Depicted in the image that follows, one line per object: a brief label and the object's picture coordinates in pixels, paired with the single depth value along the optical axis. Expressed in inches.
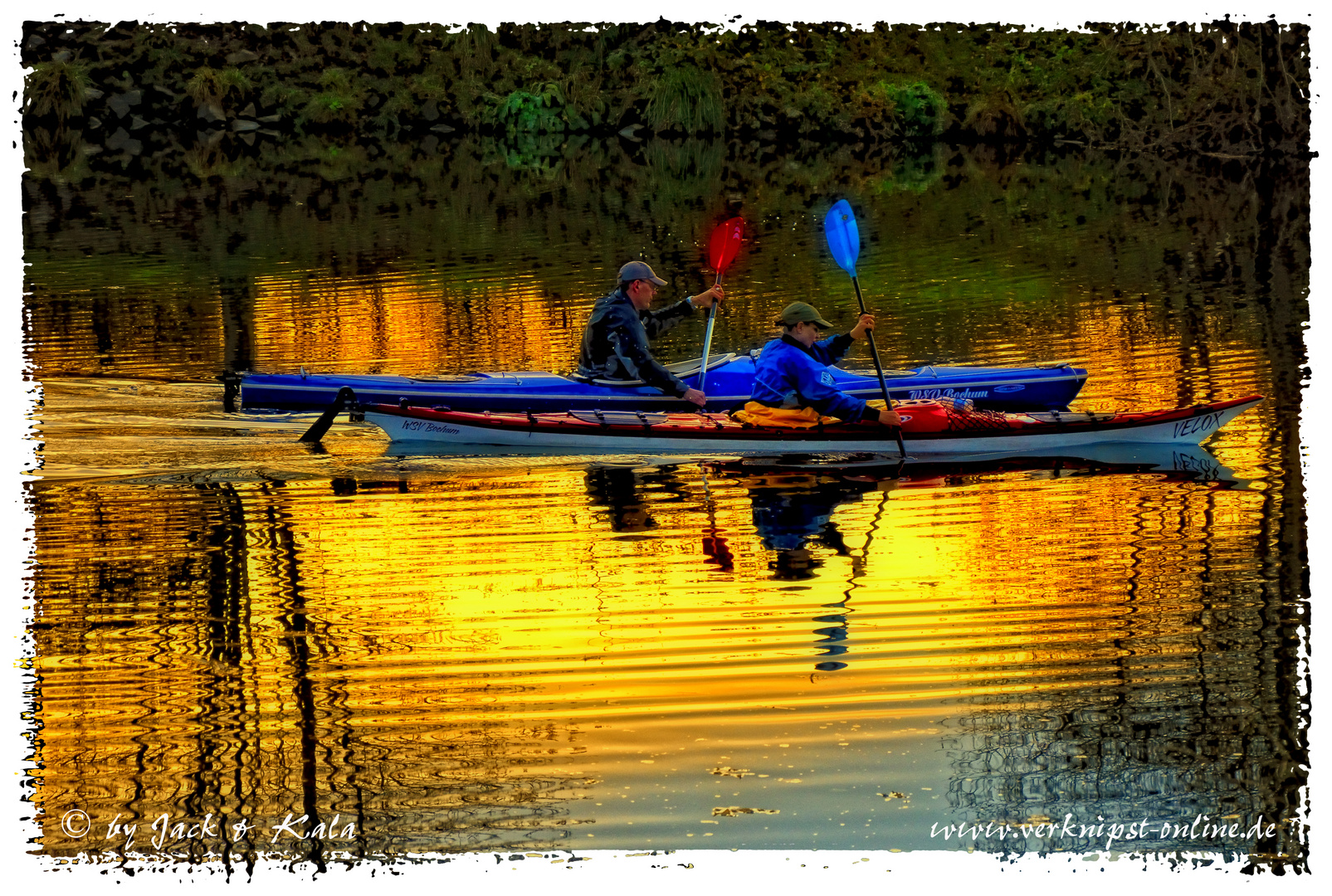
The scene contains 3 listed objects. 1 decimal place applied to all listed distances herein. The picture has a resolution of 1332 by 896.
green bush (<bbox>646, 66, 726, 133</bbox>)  2313.0
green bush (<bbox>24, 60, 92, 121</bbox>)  2271.2
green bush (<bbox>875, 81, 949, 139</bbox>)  2262.6
